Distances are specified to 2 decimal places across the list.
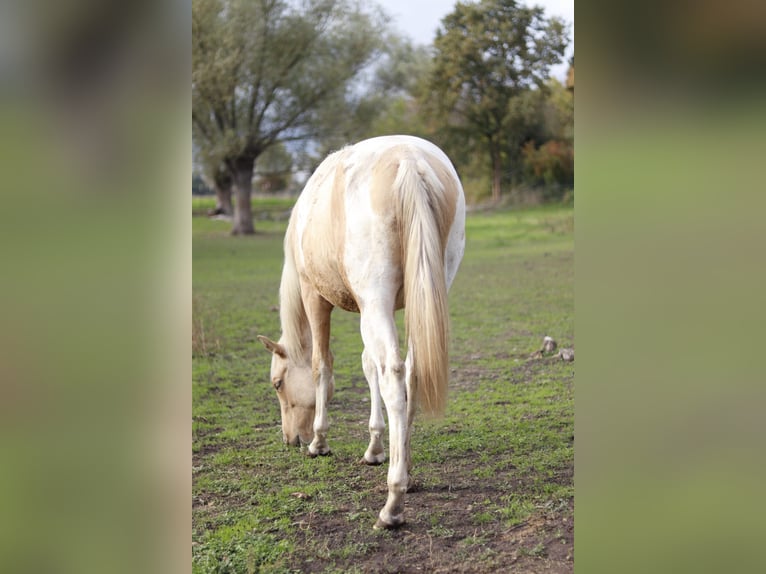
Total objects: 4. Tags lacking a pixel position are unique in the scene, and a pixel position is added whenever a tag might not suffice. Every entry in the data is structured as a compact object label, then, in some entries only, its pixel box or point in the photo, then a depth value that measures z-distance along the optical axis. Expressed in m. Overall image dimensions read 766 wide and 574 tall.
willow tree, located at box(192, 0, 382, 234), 20.16
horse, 3.08
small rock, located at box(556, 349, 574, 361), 6.52
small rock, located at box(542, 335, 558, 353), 6.73
